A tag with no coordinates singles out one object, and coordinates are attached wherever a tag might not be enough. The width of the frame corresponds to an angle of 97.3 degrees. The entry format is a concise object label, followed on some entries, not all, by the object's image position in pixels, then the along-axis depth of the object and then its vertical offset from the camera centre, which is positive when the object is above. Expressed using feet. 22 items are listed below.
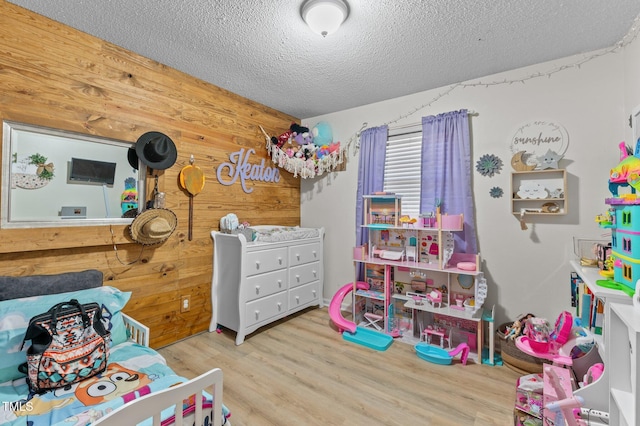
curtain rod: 8.72 +3.25
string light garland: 6.33 +4.10
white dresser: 8.63 -2.20
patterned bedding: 3.71 -2.71
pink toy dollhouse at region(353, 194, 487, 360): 8.16 -1.94
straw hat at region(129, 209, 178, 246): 7.34 -0.35
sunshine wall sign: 7.53 +2.22
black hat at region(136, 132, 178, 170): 7.48 +1.73
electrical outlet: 8.61 -2.74
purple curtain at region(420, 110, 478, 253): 8.65 +1.54
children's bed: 2.91 -2.56
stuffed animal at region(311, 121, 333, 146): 11.64 +3.38
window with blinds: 9.89 +1.85
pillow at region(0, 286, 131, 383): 4.52 -1.83
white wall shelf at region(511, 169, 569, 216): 7.41 +0.77
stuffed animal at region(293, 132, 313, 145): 11.63 +3.22
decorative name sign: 9.78 +1.66
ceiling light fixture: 5.50 +4.07
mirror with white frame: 5.81 +0.79
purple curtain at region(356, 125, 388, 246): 10.41 +1.92
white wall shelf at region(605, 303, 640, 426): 3.33 -1.84
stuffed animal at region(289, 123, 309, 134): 11.76 +3.67
